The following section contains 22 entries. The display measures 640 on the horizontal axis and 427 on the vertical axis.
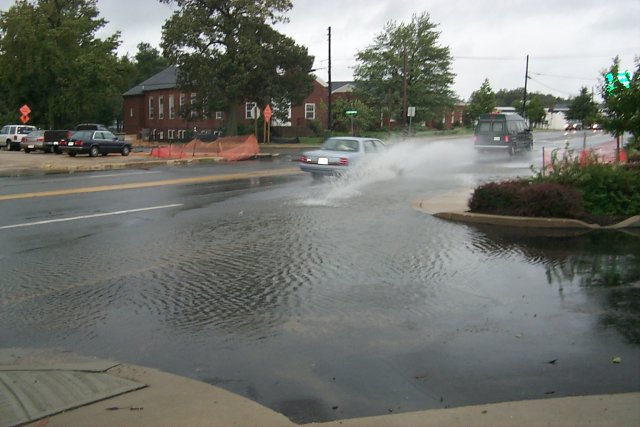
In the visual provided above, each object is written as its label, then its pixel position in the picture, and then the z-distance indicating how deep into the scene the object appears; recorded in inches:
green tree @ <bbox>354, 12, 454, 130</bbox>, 2496.3
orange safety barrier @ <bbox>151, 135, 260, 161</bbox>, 1384.1
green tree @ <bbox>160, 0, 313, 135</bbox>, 1844.2
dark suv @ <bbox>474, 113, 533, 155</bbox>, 1300.4
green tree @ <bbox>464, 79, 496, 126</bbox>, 2871.6
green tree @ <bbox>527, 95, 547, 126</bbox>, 3396.4
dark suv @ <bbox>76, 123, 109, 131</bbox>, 1866.5
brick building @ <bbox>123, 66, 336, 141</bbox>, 2359.7
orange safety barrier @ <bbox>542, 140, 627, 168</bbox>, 512.0
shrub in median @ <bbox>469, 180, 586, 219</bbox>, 451.5
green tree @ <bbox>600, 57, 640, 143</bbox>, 468.1
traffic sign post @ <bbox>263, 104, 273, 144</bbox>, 2057.1
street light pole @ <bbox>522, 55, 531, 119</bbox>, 2953.5
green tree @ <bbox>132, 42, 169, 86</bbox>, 4156.0
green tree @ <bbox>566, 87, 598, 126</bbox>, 3159.5
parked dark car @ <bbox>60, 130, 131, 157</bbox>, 1363.2
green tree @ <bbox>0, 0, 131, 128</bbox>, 2101.4
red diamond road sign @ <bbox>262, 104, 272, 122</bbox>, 1699.1
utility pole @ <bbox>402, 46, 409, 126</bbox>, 2175.4
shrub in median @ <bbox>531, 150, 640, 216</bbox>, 460.4
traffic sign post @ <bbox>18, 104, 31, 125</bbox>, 1758.1
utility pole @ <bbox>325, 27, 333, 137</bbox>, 2011.6
